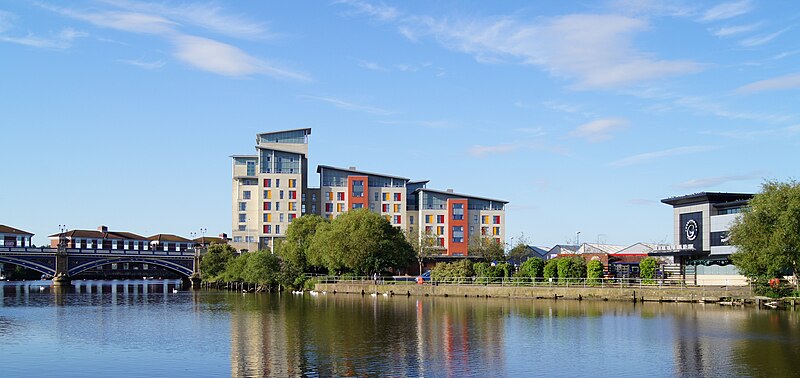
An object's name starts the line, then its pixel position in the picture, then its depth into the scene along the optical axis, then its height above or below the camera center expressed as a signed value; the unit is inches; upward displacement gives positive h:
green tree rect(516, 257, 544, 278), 3690.9 -120.7
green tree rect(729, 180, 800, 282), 2763.3 +24.7
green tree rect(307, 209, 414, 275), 4256.9 -5.3
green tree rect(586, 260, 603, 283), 3482.0 -124.5
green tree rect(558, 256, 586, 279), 3553.2 -117.1
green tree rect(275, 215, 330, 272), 4808.1 +16.5
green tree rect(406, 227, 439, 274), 5880.9 -15.6
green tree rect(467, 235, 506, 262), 5900.6 -48.6
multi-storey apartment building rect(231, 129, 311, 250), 6092.5 +375.8
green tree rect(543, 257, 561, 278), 3629.4 -123.7
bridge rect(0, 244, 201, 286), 5885.8 -111.6
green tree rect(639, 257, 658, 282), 3398.1 -114.0
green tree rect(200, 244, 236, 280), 5698.8 -108.1
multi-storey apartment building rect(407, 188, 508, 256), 6368.1 +201.5
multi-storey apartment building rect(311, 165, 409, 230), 6254.9 +402.1
